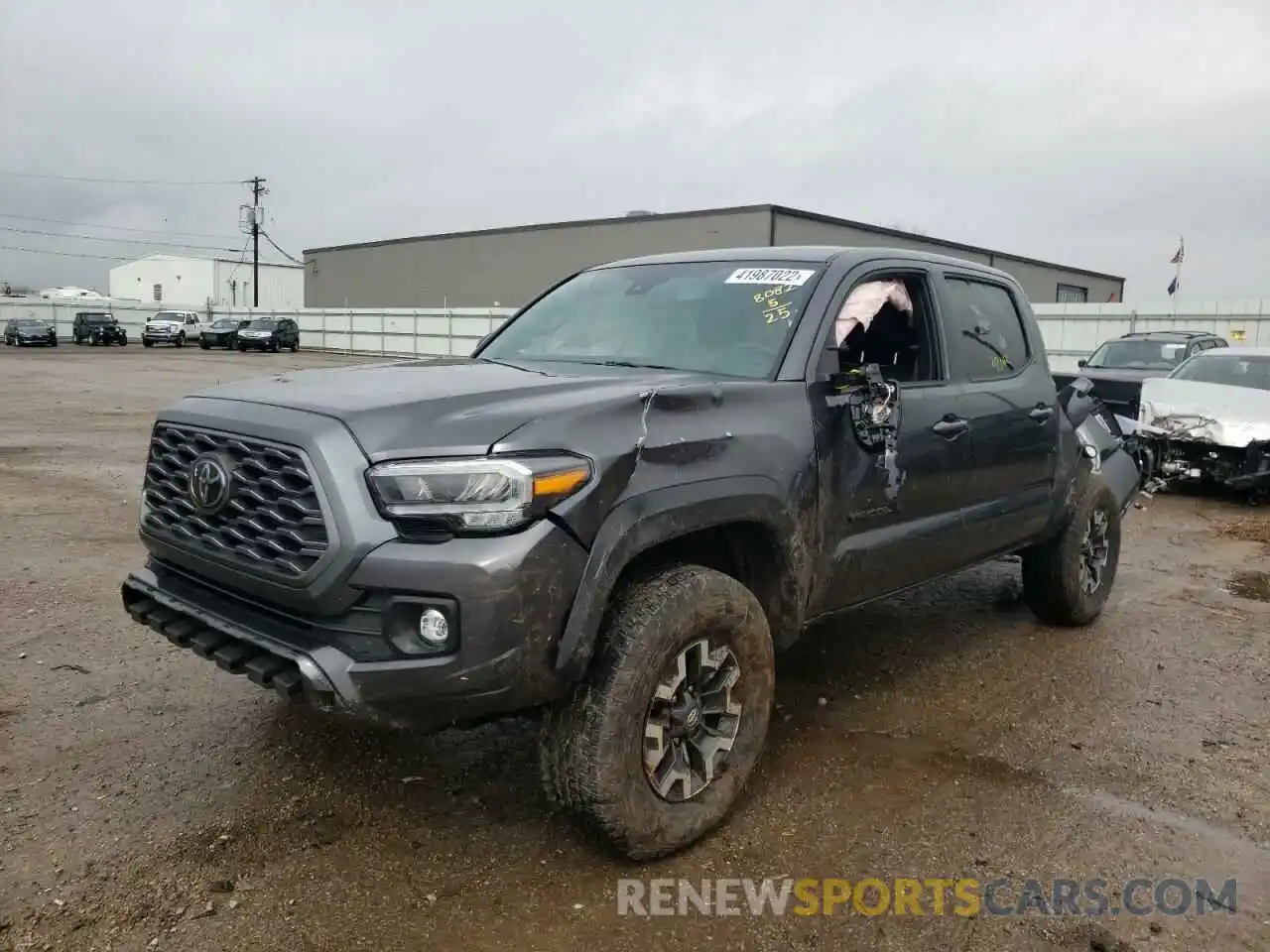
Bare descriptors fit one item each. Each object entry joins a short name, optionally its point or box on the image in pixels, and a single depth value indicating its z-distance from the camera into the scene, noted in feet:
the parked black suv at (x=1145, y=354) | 42.77
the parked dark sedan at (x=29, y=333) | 136.87
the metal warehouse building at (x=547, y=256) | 119.96
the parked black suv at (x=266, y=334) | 136.67
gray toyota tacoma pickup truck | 8.61
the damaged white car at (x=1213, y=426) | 31.45
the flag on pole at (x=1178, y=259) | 97.55
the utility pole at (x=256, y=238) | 211.61
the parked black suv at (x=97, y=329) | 145.69
